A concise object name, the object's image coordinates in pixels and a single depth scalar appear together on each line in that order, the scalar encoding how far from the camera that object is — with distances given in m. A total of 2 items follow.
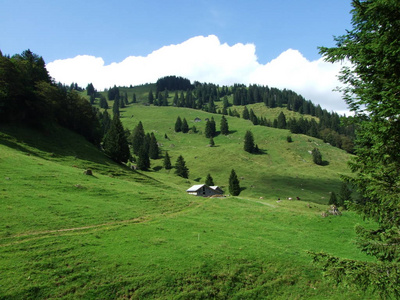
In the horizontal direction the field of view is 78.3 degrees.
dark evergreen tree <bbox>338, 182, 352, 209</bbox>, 81.94
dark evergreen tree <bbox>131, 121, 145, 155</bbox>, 151.25
